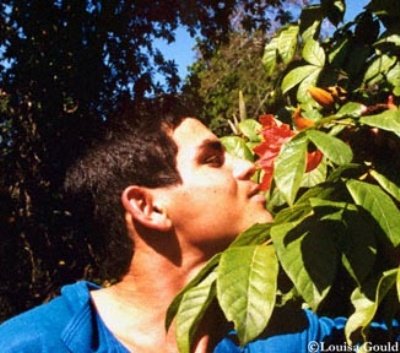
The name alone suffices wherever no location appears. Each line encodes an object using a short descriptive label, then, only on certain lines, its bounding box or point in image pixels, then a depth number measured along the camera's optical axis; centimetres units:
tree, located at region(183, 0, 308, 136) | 1052
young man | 151
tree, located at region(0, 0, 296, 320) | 475
